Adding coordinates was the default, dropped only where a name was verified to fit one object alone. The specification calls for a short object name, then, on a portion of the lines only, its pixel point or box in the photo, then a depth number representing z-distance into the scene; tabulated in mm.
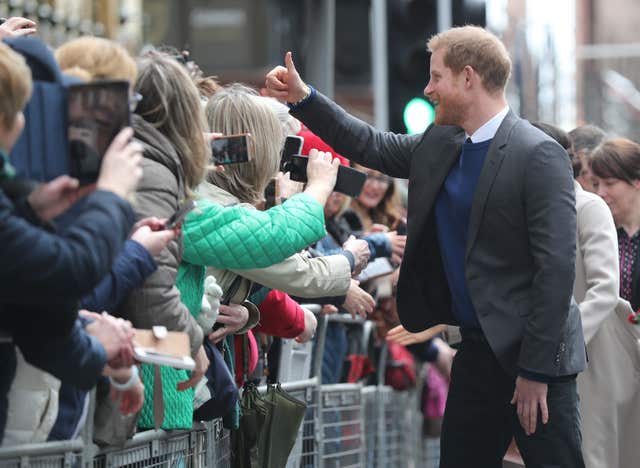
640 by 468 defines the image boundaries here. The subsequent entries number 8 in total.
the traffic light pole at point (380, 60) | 23281
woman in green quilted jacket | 10203
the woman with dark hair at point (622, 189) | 15547
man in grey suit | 11437
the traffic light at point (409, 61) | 23187
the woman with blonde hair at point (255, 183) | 11484
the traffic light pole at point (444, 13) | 22891
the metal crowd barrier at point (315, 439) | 8781
